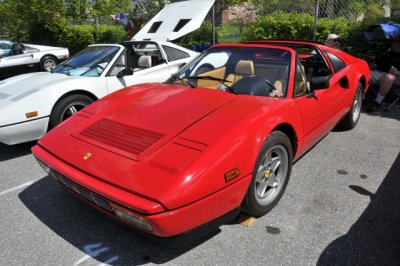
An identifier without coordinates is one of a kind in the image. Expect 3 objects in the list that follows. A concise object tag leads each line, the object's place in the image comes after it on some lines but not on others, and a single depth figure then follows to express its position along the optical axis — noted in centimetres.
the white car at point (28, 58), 980
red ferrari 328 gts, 206
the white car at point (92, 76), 404
